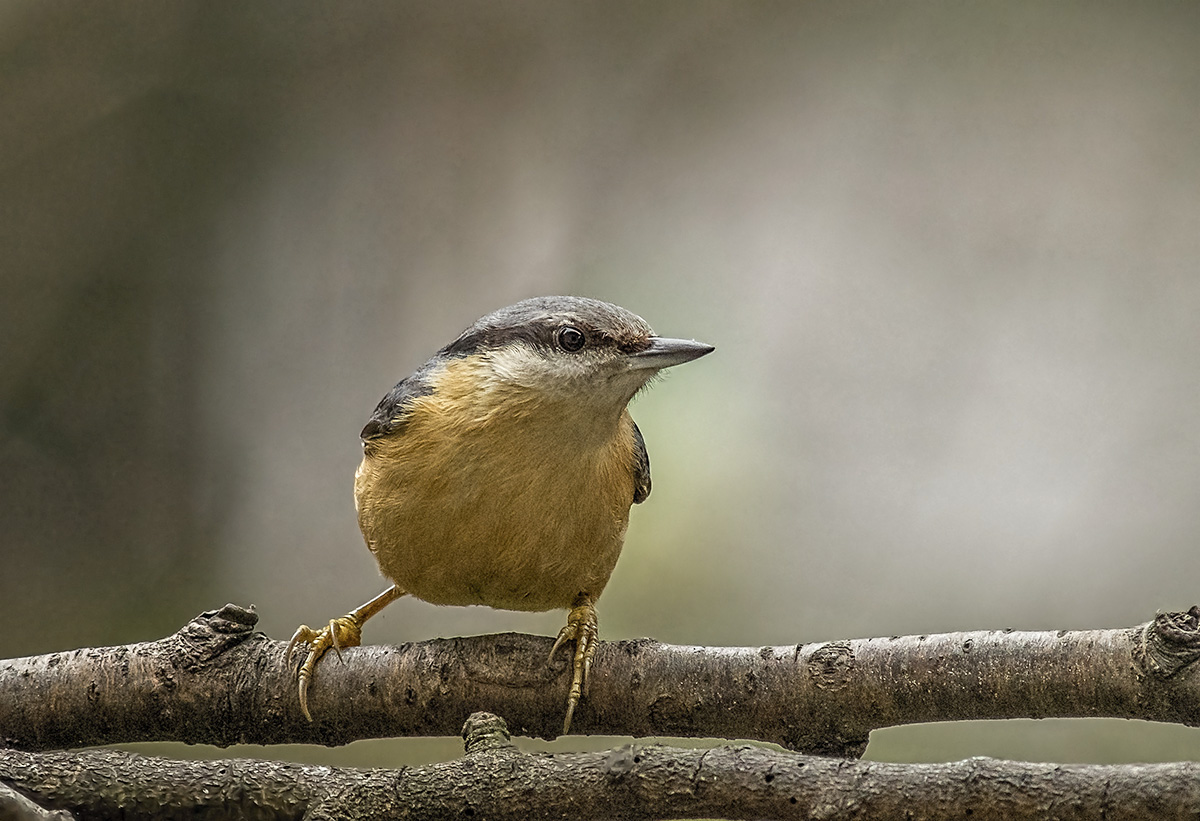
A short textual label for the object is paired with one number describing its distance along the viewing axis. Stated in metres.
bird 4.01
